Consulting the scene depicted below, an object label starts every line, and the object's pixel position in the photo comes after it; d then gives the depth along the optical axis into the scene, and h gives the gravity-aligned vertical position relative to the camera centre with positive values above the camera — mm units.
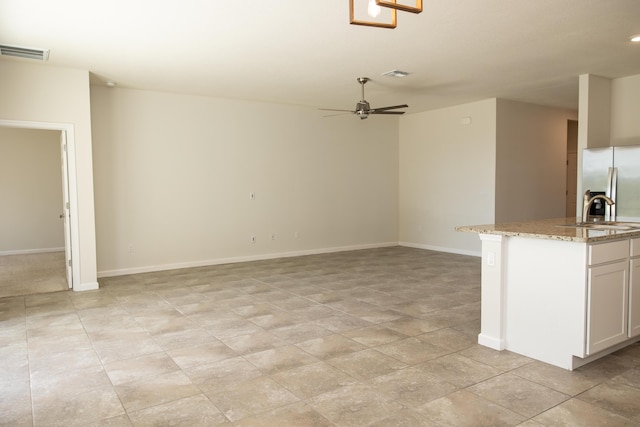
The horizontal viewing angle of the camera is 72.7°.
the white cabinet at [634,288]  3402 -781
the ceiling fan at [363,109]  6062 +1152
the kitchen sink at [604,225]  3584 -319
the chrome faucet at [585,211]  3961 -197
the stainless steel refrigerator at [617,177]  5523 +155
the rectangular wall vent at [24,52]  4711 +1583
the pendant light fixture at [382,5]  1927 +838
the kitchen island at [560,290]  3045 -755
